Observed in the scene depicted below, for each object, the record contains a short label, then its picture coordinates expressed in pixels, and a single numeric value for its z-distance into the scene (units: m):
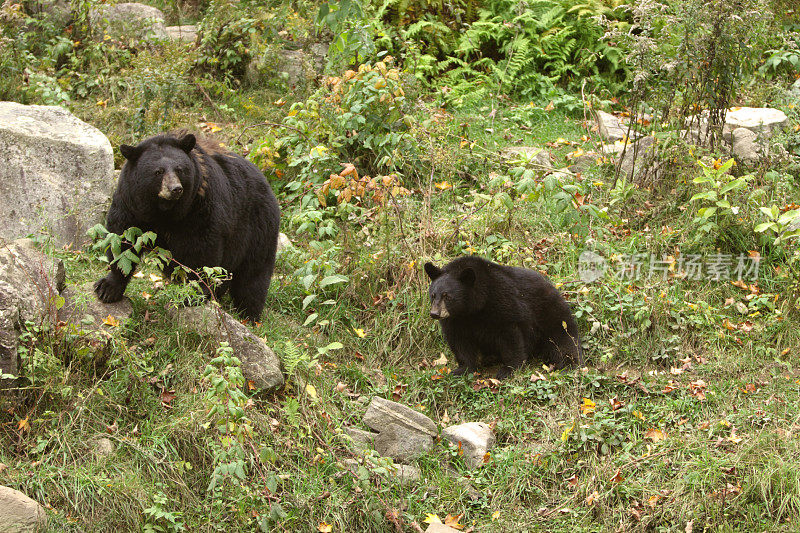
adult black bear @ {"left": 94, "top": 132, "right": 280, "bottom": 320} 11.44
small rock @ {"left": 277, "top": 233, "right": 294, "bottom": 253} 16.16
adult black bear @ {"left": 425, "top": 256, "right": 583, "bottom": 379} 13.24
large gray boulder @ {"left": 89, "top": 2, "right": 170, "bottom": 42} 21.97
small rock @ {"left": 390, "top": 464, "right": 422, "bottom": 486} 10.99
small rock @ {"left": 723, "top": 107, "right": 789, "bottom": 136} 18.83
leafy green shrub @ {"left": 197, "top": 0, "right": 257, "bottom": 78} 21.78
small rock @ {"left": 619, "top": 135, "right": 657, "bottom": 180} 17.08
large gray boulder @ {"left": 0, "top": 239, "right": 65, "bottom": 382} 10.22
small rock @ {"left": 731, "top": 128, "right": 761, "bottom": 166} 17.84
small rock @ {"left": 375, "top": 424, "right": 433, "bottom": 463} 11.48
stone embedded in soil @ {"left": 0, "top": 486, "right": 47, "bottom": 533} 8.90
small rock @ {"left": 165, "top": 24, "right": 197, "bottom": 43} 23.23
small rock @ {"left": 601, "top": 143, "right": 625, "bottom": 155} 18.84
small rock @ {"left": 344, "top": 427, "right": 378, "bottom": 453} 11.40
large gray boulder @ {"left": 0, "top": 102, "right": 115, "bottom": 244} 14.73
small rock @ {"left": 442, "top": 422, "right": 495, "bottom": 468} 11.60
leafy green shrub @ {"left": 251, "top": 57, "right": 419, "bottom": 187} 17.28
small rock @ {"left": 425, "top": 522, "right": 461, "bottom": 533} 9.93
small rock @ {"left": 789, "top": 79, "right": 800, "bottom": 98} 20.53
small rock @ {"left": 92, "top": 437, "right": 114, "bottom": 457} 10.36
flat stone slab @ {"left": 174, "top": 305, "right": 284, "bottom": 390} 11.69
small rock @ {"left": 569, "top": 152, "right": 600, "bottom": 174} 19.05
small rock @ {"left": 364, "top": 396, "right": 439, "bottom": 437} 11.60
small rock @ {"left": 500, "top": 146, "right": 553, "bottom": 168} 18.72
